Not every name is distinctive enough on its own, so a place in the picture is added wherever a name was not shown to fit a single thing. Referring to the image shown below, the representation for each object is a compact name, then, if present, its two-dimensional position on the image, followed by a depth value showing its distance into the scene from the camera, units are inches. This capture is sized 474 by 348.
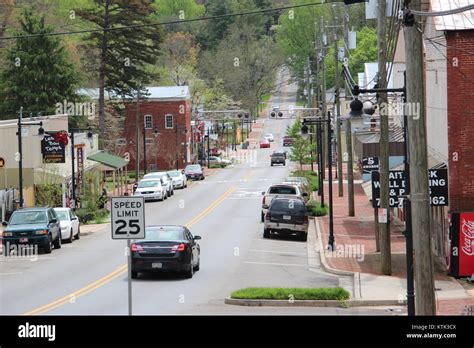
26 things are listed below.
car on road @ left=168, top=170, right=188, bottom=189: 2659.9
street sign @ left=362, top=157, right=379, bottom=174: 1510.8
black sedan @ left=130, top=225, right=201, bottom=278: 1015.0
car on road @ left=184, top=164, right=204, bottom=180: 3031.5
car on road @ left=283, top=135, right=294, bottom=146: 4642.2
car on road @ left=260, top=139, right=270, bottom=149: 4933.6
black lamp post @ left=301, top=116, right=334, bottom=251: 1330.2
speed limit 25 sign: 705.0
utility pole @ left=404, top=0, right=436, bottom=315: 592.4
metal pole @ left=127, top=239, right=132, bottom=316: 652.2
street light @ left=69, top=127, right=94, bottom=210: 1842.0
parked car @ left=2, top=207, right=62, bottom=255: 1301.7
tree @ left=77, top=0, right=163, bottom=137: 2933.1
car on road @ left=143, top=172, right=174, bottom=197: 2351.5
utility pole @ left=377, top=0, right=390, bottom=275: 1058.7
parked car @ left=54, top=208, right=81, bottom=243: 1467.8
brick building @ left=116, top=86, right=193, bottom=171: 3668.8
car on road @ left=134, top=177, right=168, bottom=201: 2236.7
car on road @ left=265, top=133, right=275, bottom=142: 5137.8
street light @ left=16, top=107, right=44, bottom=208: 1544.0
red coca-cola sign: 1026.1
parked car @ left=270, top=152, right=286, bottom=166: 3703.2
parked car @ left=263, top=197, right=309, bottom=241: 1509.6
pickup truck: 1726.1
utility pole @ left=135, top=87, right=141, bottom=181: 2907.0
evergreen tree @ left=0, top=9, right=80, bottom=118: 2925.7
